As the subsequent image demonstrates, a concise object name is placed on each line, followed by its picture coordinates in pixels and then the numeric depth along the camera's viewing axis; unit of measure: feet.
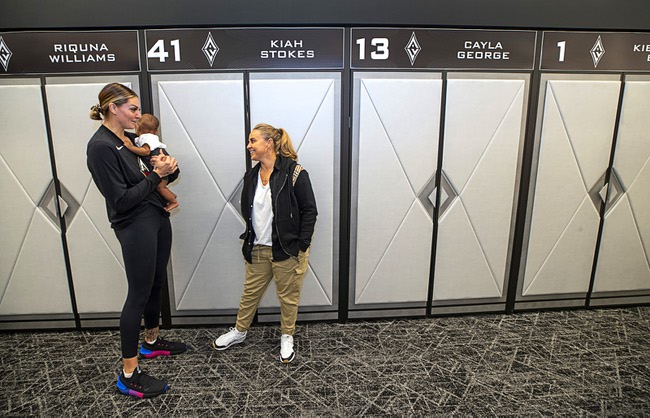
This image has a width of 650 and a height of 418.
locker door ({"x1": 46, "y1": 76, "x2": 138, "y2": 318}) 9.23
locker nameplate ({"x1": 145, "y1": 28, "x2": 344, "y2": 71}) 9.11
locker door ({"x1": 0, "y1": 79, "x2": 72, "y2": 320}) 9.29
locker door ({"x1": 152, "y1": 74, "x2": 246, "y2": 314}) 9.31
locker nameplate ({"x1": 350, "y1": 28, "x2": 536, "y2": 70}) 9.36
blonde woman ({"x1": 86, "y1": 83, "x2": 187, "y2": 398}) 7.13
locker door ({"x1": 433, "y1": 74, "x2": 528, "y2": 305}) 9.93
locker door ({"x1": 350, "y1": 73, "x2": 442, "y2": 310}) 9.67
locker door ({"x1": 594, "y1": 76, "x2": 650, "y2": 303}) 10.43
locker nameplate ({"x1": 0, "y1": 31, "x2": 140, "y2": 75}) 9.03
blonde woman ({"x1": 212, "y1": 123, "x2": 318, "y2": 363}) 8.46
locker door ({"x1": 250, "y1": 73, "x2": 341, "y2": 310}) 9.41
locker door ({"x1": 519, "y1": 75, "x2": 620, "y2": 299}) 10.16
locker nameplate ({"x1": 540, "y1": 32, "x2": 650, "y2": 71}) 9.82
